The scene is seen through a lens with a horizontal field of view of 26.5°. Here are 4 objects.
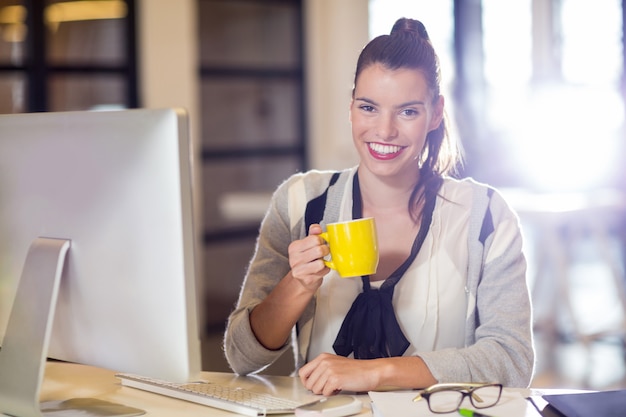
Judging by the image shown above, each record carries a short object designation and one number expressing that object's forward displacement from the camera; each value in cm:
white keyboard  224
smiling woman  254
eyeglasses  215
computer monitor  205
